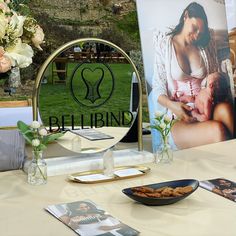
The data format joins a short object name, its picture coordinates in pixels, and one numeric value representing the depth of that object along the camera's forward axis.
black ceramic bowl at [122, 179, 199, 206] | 1.02
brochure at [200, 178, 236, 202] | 1.12
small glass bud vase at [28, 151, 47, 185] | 1.22
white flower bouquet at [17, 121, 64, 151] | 1.21
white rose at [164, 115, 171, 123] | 1.42
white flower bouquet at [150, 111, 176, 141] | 1.43
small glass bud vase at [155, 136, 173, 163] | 1.44
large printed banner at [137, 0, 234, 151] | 1.58
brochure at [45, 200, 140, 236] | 0.89
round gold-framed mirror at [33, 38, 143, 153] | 1.33
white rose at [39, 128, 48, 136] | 1.21
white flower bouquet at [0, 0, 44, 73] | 1.05
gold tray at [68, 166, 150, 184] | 1.23
